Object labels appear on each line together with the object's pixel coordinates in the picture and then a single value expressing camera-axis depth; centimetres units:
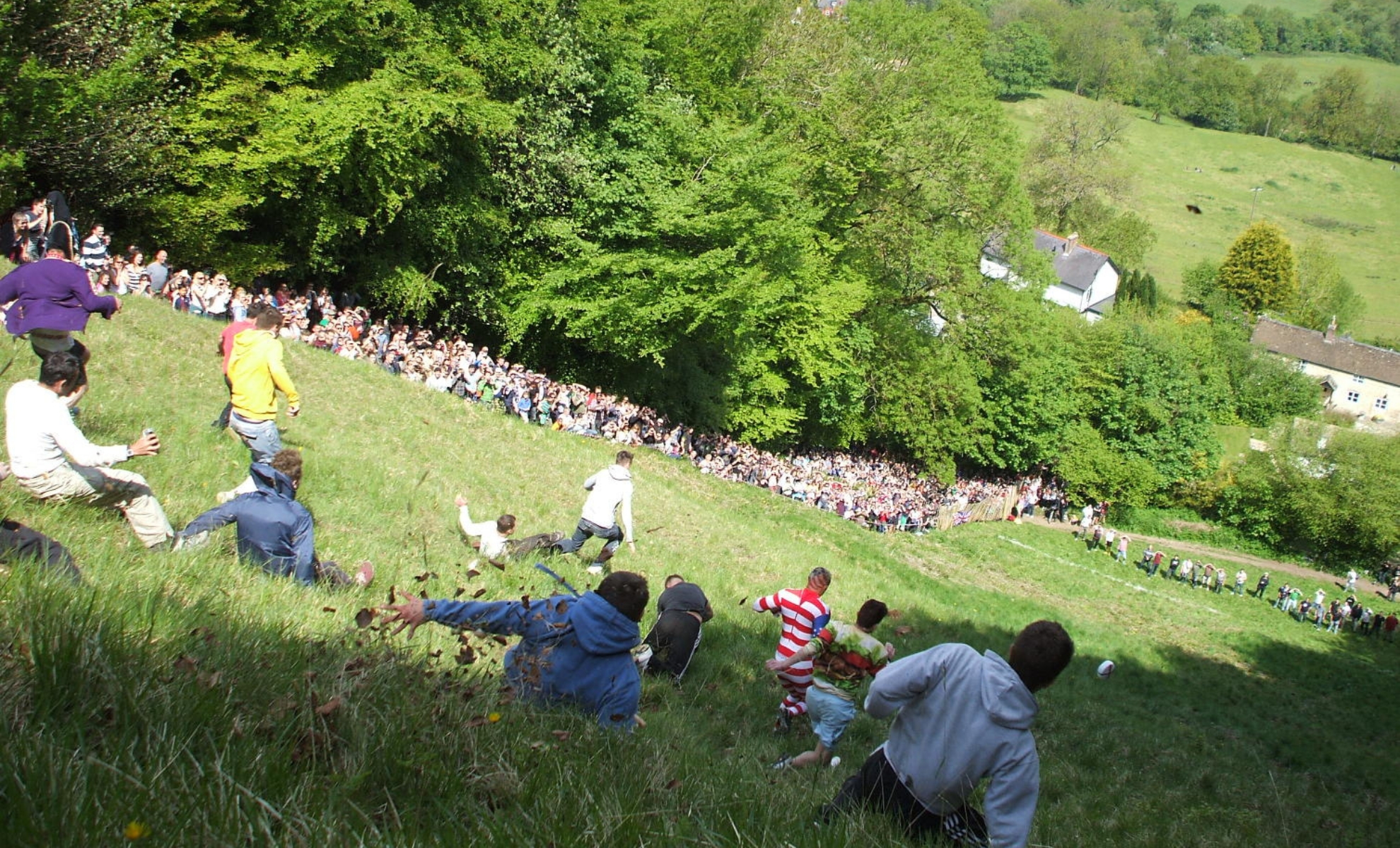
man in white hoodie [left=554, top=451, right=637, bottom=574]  1236
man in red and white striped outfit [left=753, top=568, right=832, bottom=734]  880
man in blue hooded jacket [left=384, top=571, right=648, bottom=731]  559
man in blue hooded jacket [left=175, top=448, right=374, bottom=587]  724
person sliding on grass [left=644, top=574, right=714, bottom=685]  923
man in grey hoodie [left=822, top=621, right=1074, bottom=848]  418
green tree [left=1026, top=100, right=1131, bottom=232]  8581
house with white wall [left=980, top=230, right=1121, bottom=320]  9175
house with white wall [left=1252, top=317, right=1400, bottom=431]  9350
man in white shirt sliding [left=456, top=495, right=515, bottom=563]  1123
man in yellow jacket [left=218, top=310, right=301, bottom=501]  1008
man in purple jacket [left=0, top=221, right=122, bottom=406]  901
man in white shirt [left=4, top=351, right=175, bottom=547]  658
